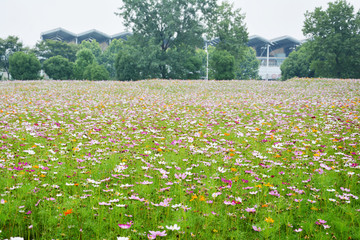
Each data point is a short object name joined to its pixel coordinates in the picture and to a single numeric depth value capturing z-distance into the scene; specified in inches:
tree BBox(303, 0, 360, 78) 1651.1
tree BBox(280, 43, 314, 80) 2135.8
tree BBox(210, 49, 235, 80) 1533.8
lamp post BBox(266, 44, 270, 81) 3498.0
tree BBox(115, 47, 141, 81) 1583.4
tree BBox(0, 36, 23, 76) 2135.8
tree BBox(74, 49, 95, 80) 1759.4
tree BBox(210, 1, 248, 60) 1947.6
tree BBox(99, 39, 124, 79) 2736.2
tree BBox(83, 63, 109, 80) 1536.7
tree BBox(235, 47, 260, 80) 2900.6
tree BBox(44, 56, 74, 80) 1732.3
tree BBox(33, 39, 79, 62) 2375.7
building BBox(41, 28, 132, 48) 3275.1
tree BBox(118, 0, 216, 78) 1550.2
